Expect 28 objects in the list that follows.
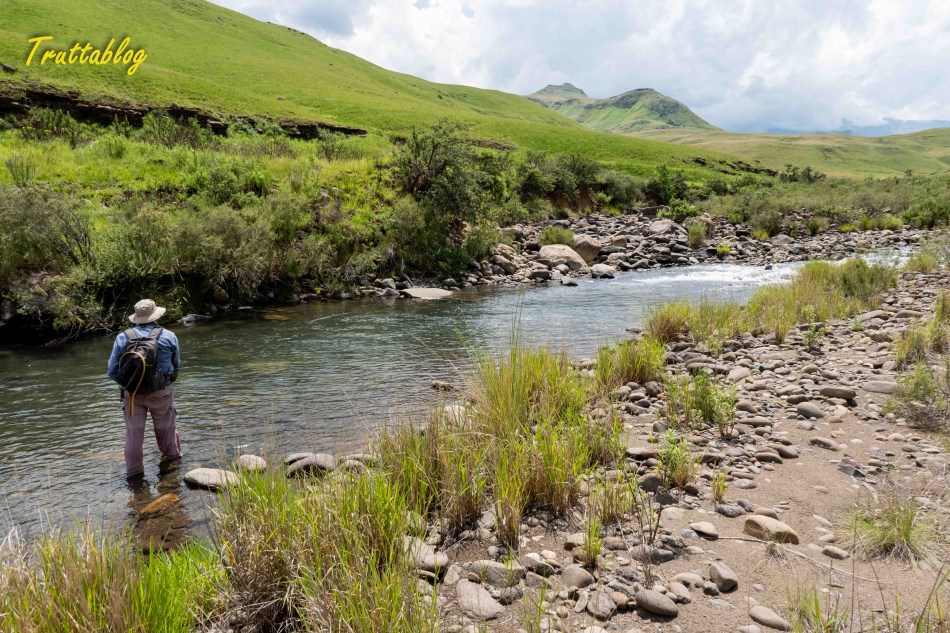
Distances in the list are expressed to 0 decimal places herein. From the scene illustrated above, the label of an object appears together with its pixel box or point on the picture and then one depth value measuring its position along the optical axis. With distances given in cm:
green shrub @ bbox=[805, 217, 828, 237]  3744
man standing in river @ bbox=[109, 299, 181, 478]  671
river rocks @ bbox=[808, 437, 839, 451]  563
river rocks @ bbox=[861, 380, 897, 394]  715
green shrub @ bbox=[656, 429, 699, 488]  493
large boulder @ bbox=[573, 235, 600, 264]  3073
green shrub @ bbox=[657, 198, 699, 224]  4188
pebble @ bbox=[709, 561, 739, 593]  341
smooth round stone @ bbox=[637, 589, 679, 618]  322
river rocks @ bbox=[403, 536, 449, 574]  372
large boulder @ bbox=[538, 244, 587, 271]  2819
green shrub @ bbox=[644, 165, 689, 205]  5334
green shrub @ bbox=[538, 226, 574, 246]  3162
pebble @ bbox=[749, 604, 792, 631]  300
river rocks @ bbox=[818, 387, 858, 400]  698
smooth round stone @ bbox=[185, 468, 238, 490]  630
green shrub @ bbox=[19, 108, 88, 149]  3100
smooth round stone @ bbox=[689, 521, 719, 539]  407
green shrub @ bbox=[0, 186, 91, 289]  1475
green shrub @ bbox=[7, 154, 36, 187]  2128
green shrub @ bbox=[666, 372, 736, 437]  628
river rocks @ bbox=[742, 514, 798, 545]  390
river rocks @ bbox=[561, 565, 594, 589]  358
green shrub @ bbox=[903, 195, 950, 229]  3725
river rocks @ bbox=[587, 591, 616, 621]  325
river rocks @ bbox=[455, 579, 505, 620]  337
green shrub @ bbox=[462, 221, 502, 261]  2698
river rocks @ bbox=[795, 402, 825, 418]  660
